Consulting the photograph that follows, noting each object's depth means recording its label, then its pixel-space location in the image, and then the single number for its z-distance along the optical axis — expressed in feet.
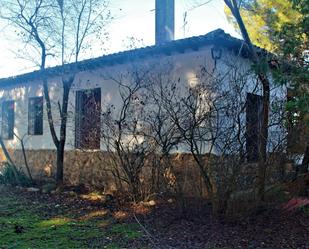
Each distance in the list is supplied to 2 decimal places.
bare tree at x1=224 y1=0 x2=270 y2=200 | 22.82
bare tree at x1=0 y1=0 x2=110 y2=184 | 36.24
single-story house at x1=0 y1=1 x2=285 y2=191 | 29.94
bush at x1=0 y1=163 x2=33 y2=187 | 40.22
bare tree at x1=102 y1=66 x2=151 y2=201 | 29.22
